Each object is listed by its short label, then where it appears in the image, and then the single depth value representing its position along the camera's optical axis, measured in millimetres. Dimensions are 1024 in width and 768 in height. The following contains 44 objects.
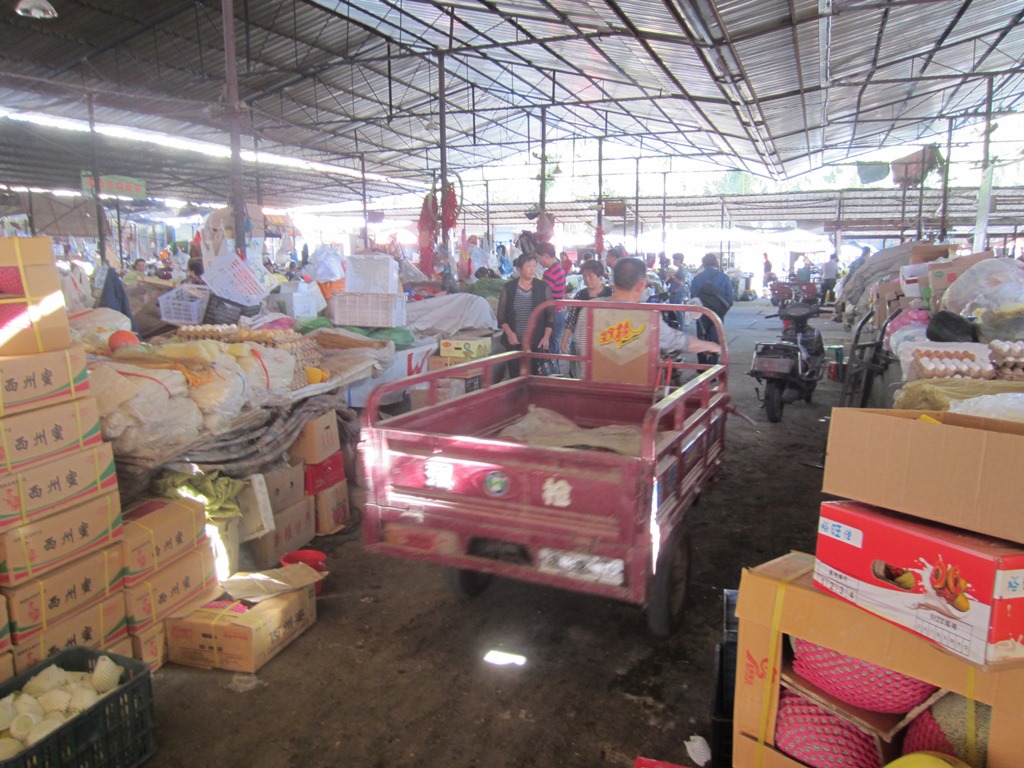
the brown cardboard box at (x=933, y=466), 1554
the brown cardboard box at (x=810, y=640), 1535
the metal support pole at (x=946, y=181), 12731
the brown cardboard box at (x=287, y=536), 4027
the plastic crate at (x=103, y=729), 2131
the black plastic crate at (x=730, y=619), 2465
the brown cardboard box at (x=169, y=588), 3010
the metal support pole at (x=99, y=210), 10828
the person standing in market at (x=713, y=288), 8938
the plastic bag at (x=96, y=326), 4301
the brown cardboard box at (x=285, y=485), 4145
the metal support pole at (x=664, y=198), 22250
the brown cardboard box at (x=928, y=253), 8094
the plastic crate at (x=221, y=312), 5551
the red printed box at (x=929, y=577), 1481
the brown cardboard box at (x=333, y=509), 4605
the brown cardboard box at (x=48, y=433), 2557
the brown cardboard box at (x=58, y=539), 2531
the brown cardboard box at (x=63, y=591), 2545
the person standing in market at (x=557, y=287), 7172
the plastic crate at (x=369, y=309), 6508
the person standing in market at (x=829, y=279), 22406
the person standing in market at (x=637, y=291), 4355
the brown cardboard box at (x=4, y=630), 2484
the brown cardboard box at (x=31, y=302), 2672
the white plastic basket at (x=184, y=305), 5727
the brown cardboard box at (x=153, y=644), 3018
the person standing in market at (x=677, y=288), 12289
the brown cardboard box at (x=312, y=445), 4535
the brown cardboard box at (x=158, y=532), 3020
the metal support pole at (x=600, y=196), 16841
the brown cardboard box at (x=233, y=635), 3020
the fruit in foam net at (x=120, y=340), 4082
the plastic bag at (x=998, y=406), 2480
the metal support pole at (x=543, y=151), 14000
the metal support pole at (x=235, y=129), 6388
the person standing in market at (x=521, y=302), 6316
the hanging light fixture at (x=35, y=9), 6777
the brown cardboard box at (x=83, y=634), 2582
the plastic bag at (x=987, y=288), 5012
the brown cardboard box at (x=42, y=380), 2568
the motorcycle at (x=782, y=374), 7527
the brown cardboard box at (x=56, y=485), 2553
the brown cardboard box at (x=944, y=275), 5934
